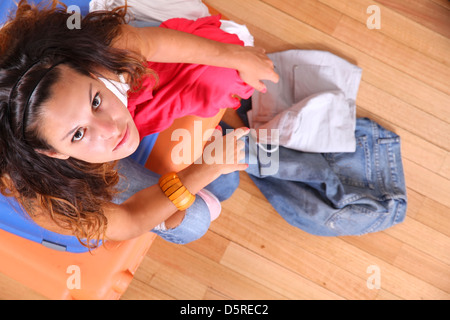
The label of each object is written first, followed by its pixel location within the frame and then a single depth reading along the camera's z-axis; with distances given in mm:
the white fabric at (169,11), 889
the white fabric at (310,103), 1007
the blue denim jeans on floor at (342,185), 1007
